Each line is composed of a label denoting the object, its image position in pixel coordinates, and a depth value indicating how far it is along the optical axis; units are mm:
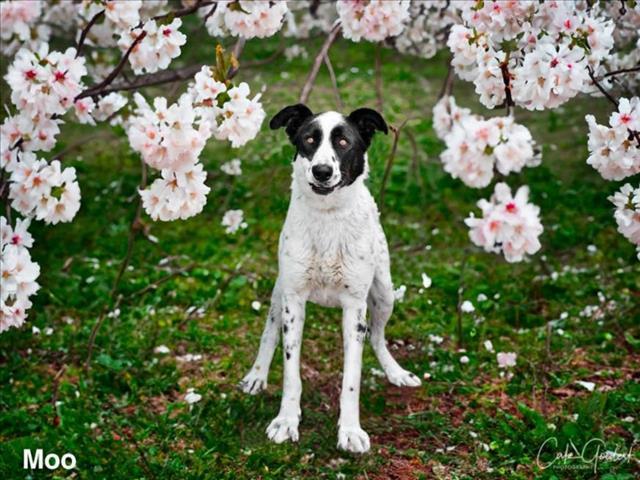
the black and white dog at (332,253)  4699
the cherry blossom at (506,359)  5641
